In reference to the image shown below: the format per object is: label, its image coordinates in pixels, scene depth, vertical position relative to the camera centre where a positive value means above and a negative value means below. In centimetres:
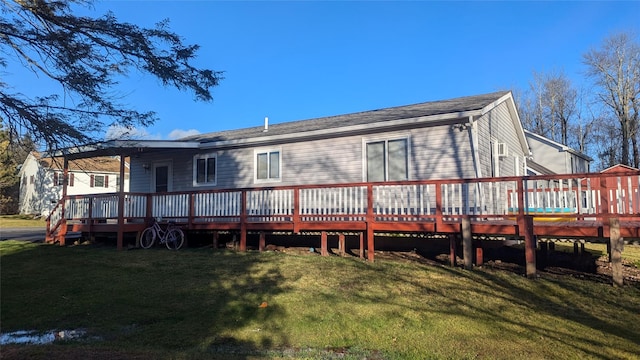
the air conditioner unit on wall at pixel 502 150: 1262 +165
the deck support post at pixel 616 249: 719 -68
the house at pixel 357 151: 1078 +170
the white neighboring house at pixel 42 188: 3484 +193
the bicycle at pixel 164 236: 1206 -70
